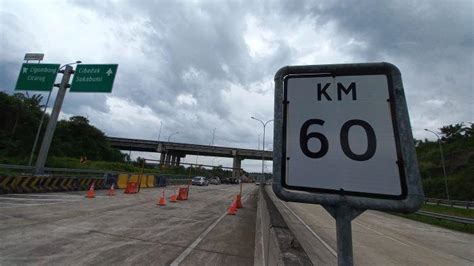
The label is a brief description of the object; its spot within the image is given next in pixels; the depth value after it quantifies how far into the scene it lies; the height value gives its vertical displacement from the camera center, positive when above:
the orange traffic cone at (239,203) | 19.85 -0.19
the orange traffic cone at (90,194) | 17.66 -0.27
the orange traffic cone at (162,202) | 17.19 -0.44
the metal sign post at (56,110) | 20.02 +5.00
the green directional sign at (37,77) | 19.80 +6.88
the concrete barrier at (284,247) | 3.04 -0.51
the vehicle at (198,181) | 50.59 +2.59
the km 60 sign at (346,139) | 1.42 +0.34
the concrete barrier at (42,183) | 16.67 +0.15
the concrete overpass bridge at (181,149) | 91.19 +13.97
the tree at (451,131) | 67.44 +18.53
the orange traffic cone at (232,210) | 16.20 -0.55
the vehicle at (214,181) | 65.84 +3.68
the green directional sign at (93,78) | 19.83 +7.18
